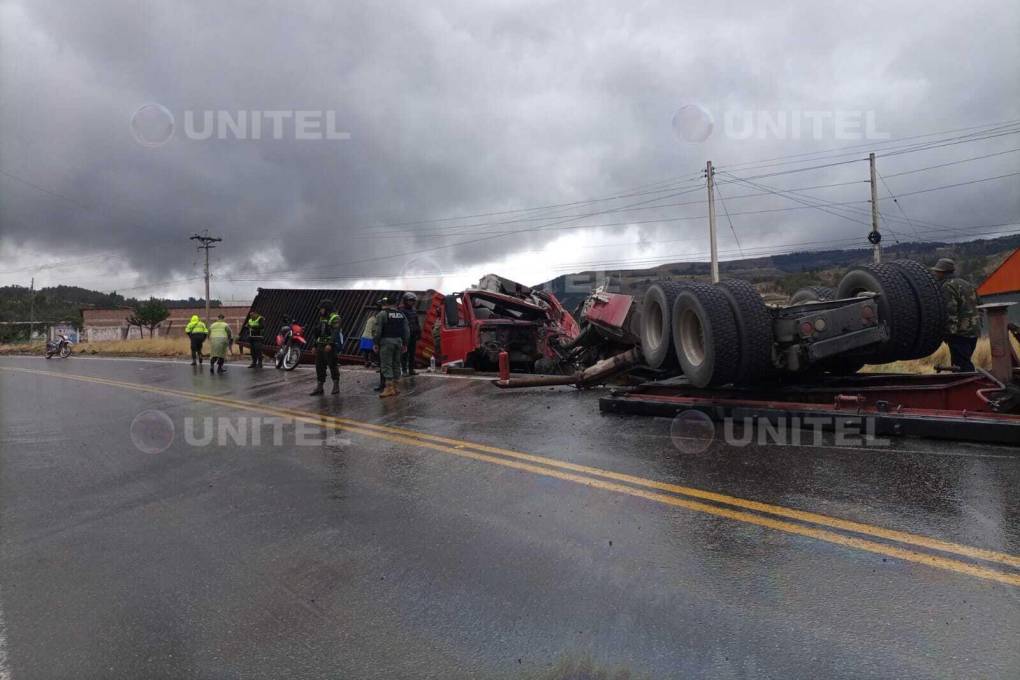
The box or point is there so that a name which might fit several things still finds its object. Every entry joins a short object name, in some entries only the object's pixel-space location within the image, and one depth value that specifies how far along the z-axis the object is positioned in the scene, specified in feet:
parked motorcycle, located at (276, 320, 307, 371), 50.72
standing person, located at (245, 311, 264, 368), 54.29
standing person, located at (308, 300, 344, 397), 35.17
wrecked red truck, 42.45
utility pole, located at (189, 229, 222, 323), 181.27
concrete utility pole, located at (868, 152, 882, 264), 79.82
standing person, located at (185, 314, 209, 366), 57.67
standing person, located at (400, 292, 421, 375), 36.88
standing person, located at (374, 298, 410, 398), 32.48
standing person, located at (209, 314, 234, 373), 52.75
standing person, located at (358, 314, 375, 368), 48.83
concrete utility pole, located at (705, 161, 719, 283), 90.02
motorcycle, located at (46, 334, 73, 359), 87.97
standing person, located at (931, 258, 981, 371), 23.21
